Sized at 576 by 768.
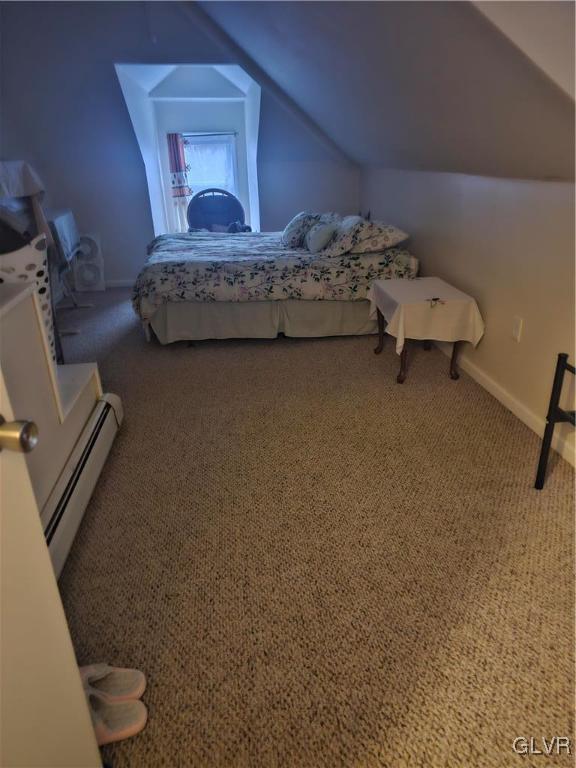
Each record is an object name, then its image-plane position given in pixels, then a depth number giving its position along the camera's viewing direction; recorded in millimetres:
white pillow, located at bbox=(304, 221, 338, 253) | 3516
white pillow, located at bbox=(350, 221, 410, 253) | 3230
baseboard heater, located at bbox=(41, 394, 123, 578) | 1486
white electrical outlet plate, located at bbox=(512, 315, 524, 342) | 2275
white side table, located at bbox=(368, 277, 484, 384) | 2555
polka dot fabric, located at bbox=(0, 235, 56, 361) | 1898
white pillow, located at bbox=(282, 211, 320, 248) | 3821
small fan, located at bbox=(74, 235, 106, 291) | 4781
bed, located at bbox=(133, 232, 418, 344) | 3189
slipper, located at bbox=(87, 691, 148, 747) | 1067
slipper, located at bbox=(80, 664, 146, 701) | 1147
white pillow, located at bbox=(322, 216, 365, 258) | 3281
